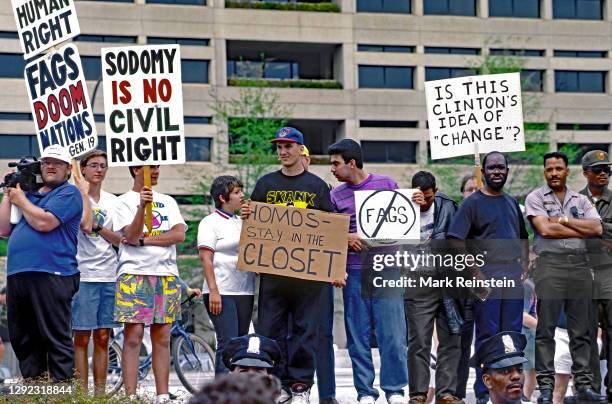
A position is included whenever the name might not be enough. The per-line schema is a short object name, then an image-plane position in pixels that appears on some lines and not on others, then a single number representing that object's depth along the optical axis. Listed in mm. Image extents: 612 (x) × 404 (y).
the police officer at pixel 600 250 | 10328
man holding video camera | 9195
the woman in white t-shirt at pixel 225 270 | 10484
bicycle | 12836
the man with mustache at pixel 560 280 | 10234
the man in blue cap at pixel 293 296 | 9695
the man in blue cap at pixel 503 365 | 7494
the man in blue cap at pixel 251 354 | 7844
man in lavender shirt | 10000
